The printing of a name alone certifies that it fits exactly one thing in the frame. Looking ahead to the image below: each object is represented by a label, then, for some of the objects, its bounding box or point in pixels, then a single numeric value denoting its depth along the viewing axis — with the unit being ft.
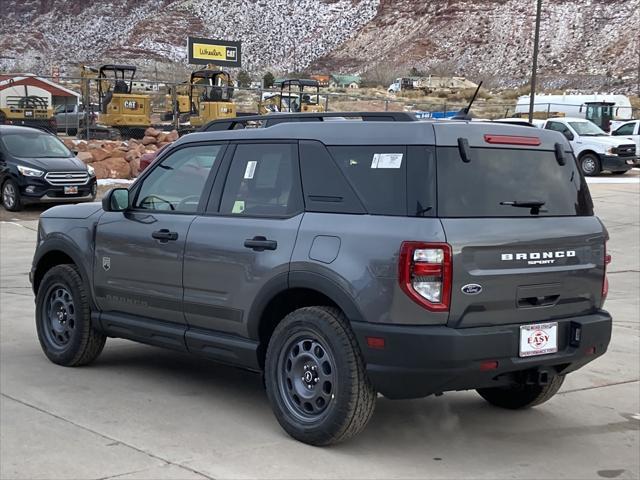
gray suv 16.99
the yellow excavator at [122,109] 123.85
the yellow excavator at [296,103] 131.80
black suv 62.34
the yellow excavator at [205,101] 126.93
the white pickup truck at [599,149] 98.43
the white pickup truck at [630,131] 110.22
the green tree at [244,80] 330.57
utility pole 98.86
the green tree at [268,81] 314.55
